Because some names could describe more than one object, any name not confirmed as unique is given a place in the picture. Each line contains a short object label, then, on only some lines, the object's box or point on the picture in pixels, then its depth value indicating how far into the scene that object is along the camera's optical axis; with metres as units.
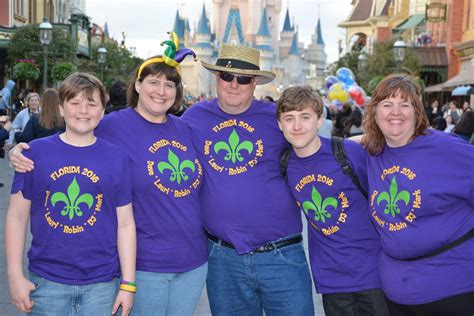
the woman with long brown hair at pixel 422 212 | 3.01
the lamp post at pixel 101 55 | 26.45
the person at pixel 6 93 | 13.93
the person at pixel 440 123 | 16.03
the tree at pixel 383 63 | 27.30
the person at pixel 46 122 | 7.52
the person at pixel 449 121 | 15.16
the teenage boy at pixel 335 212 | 3.42
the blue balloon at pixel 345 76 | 20.40
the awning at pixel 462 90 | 22.69
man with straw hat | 3.56
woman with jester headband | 3.30
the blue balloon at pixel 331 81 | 21.16
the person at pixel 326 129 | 10.83
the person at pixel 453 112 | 15.65
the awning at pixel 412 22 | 35.42
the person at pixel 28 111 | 11.83
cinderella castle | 118.15
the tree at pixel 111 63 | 30.57
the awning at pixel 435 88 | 25.27
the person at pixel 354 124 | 11.76
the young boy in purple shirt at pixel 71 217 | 2.98
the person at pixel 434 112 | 21.26
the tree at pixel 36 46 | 24.56
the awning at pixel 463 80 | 20.03
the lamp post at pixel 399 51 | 18.41
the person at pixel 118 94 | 7.25
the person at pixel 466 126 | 9.60
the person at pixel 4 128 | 8.18
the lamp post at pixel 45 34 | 18.28
